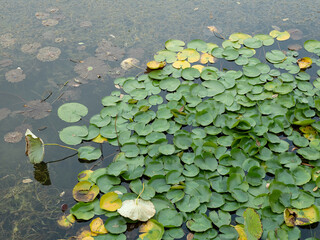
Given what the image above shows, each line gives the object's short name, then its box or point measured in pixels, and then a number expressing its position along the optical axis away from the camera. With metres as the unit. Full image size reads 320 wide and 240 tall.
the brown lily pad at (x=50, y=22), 3.80
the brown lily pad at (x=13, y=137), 2.62
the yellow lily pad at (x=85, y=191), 2.18
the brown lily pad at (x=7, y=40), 3.52
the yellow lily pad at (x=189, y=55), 3.29
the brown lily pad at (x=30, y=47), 3.44
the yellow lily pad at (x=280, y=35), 3.56
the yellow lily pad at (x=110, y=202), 2.08
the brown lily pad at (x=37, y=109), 2.81
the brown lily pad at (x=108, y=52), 3.36
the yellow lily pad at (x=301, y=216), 2.00
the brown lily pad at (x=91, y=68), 3.17
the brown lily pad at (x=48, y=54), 3.35
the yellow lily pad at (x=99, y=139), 2.56
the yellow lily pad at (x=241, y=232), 1.96
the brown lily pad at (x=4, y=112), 2.79
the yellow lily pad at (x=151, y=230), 1.95
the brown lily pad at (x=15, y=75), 3.12
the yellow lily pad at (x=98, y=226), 2.01
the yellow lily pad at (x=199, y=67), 3.17
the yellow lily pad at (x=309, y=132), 2.58
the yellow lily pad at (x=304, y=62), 3.18
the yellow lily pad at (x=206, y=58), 3.28
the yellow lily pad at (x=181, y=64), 3.19
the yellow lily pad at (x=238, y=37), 3.51
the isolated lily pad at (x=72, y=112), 2.75
